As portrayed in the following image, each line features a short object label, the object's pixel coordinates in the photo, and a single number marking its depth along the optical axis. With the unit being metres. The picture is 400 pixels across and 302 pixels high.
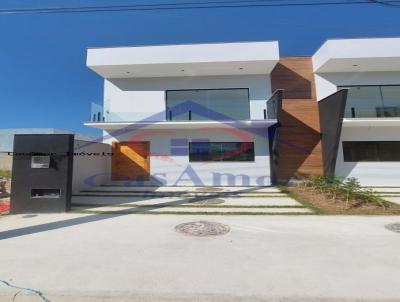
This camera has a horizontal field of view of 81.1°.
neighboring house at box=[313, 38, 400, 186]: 11.09
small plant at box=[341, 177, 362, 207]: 7.39
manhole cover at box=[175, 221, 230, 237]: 4.66
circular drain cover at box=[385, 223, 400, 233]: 4.75
